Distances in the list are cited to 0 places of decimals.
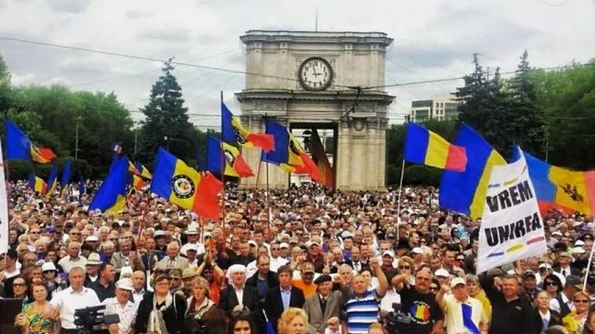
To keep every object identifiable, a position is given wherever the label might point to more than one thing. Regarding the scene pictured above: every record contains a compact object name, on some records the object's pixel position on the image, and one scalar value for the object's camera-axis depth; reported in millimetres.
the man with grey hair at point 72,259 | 13891
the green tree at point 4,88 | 69869
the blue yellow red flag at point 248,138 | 21506
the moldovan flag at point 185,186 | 17125
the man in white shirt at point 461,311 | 10328
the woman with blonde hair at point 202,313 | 8984
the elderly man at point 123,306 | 10312
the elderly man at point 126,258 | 13935
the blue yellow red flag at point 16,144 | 20969
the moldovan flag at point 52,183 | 32094
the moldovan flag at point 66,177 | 33500
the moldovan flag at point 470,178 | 13992
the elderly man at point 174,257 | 13542
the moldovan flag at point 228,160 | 21850
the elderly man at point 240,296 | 11062
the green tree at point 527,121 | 70312
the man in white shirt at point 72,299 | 10586
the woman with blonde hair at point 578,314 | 10539
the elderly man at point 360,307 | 10422
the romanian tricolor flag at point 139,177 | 30734
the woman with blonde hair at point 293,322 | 8117
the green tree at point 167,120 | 83250
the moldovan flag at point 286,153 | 24016
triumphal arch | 66438
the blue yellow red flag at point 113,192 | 20172
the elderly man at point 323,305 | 10859
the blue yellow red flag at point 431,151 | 16094
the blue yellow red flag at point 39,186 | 33812
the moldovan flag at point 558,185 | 15852
